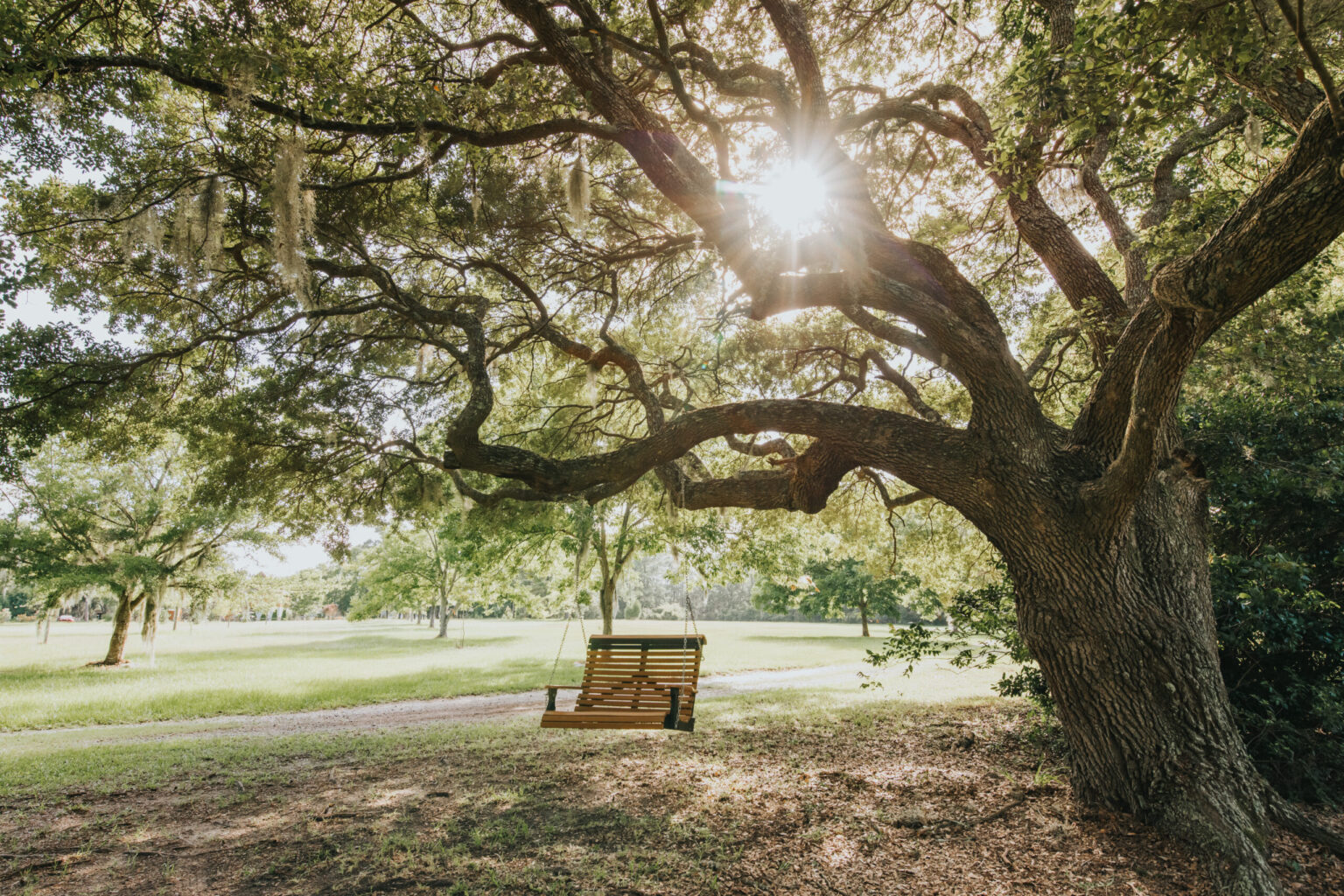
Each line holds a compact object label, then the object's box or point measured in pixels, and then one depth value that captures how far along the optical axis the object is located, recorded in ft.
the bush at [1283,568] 15.07
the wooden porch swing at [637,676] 20.22
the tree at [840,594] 100.73
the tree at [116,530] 49.73
